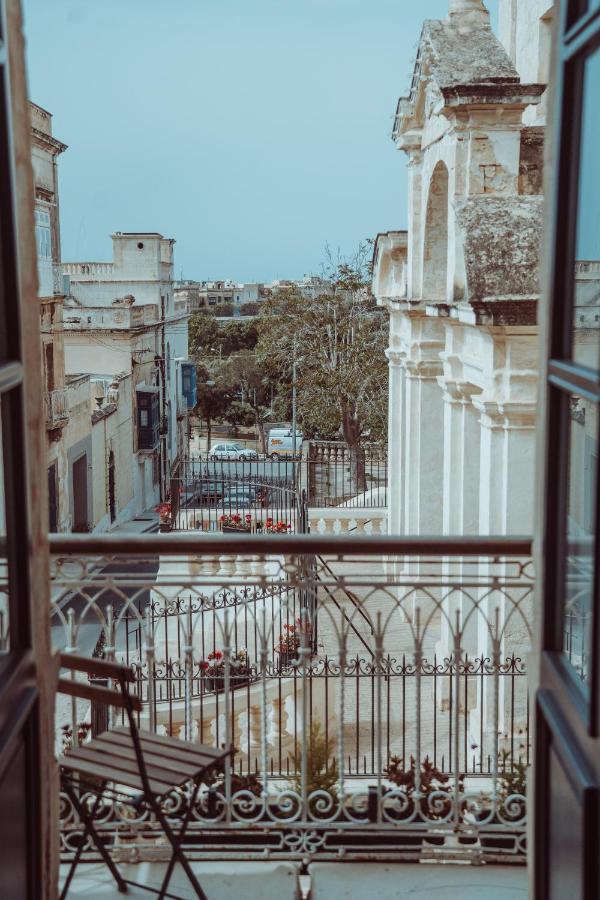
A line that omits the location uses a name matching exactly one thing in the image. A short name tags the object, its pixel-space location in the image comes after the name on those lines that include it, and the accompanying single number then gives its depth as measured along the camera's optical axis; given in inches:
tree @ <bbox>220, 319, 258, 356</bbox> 2333.9
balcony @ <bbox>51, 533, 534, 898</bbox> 153.5
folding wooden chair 132.2
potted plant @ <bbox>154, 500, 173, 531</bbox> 732.5
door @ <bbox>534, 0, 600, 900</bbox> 80.6
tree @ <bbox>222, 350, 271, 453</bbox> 2020.8
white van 1779.0
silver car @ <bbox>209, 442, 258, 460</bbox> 1764.3
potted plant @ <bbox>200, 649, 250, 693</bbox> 328.4
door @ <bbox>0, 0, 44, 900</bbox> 87.7
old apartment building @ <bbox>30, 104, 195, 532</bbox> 951.0
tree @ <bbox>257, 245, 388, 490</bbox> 1154.0
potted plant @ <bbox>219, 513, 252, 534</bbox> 729.6
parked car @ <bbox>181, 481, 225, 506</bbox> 917.3
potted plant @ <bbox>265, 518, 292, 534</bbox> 697.6
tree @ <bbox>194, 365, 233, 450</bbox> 2114.9
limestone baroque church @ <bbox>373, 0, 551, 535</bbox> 347.9
